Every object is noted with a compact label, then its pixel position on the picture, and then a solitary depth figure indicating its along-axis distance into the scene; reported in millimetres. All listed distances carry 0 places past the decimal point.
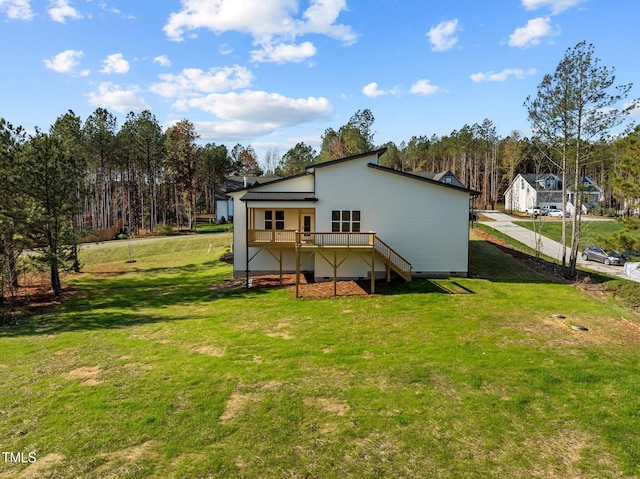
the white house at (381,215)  21359
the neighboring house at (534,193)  59031
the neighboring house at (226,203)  59741
